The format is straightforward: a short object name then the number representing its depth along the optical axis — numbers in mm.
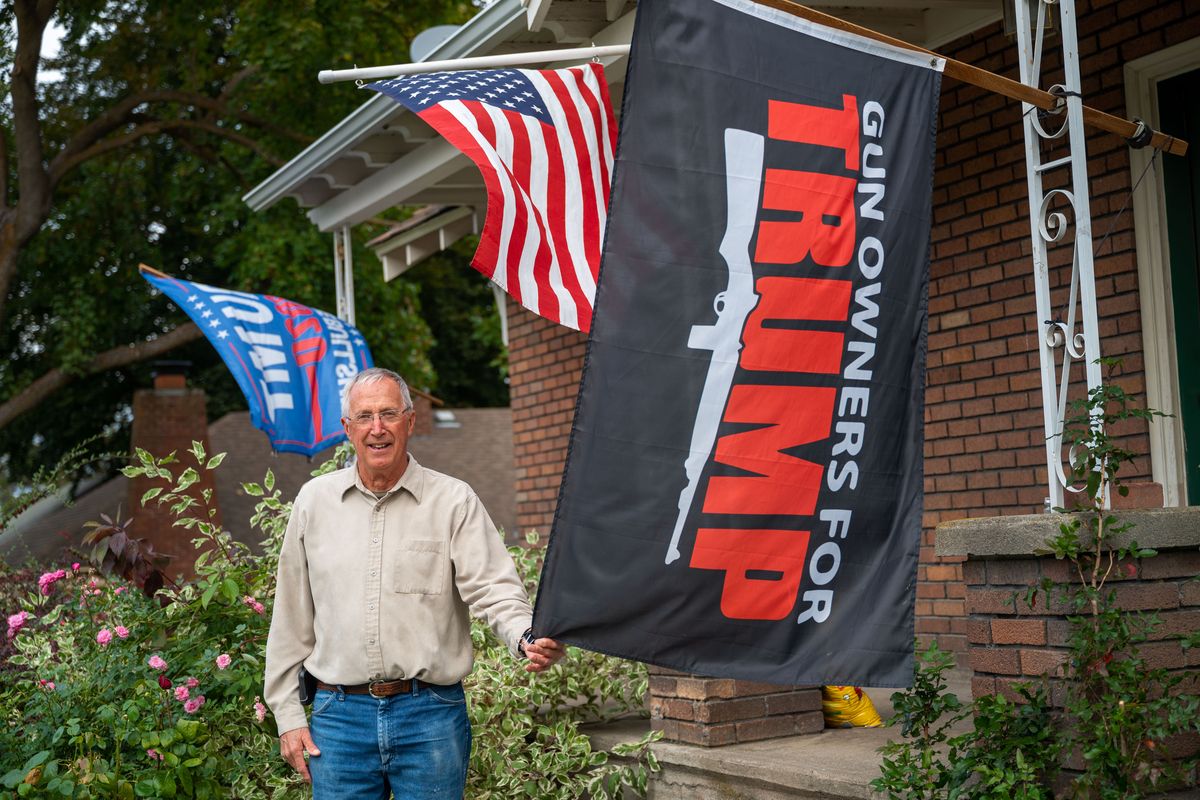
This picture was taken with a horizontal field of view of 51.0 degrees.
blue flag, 7762
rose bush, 4645
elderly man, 3520
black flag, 2877
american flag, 4852
